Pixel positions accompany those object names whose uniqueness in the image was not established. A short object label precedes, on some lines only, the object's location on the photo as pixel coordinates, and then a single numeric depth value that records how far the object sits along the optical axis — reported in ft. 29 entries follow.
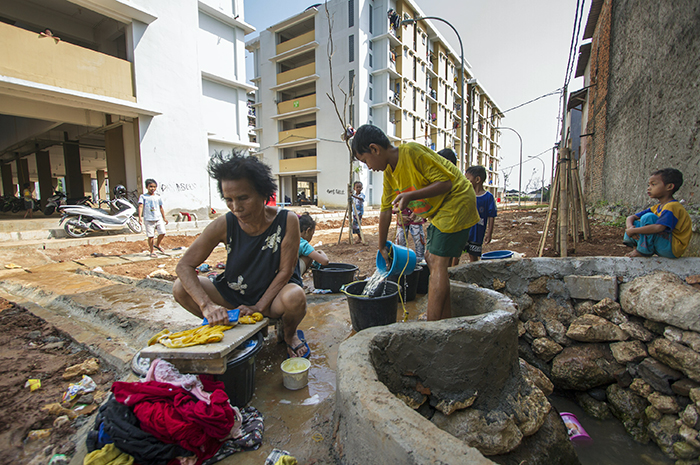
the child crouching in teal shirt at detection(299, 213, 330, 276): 11.91
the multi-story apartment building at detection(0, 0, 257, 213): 26.53
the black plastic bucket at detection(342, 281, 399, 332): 8.33
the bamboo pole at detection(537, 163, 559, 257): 14.07
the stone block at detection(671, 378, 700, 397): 8.39
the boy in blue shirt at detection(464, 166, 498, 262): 12.89
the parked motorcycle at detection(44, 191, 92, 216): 33.81
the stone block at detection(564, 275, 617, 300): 10.59
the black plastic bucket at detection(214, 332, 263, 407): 5.48
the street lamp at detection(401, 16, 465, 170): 29.22
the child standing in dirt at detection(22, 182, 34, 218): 36.20
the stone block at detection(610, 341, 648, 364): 9.53
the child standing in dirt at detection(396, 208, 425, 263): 15.78
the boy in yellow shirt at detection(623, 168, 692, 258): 9.52
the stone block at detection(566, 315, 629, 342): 10.10
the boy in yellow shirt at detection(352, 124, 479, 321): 7.39
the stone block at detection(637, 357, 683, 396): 8.88
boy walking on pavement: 21.39
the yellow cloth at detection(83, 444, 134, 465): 4.04
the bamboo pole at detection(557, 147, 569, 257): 13.16
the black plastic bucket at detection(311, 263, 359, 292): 13.15
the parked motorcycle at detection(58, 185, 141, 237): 25.16
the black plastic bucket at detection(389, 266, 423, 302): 12.06
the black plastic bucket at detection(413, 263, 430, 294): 12.99
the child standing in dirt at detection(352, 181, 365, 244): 26.07
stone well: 5.70
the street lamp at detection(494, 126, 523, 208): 87.16
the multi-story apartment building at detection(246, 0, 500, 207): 71.15
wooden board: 5.07
